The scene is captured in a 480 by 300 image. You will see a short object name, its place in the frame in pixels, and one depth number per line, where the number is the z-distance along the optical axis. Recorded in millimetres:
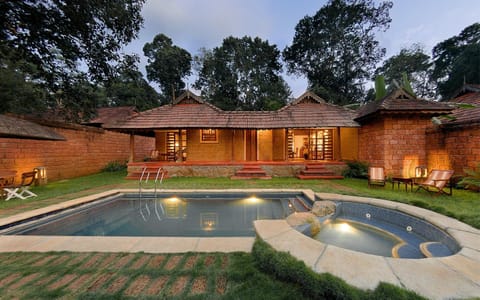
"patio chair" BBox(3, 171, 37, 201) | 6468
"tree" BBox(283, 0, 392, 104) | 25656
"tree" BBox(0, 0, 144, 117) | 7902
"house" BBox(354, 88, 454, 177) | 8984
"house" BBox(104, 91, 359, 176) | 11570
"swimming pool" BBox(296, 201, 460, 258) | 3484
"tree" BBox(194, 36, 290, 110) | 27078
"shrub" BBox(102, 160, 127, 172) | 13947
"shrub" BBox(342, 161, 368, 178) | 10260
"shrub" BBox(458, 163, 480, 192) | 6078
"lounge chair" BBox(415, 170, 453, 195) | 6361
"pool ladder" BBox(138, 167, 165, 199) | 9836
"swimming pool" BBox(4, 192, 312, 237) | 4487
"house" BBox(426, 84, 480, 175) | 7203
